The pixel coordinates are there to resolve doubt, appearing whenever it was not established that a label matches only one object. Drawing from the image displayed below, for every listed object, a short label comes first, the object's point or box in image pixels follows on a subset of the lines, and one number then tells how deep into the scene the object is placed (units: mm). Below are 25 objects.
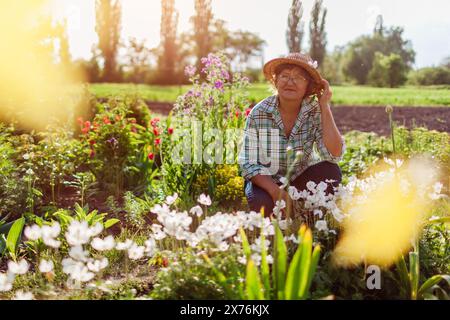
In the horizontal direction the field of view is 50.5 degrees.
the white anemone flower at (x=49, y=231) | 1955
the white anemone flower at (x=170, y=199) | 2322
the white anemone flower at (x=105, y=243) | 1967
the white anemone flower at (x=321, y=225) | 2334
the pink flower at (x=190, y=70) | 4219
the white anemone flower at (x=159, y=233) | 2202
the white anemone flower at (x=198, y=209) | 2255
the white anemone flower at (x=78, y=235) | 1905
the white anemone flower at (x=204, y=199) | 2327
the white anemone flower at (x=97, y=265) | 1976
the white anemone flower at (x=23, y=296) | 1882
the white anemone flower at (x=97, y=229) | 2023
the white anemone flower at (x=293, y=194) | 2551
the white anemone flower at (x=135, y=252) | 2085
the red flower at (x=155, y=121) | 4830
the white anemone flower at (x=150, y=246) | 2098
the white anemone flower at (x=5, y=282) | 1922
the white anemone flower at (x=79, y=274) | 1889
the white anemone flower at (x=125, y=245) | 2082
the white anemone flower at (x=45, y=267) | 1923
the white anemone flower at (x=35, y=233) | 1986
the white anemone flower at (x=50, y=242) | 1942
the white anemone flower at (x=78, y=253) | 1894
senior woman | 3352
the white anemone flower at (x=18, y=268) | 1913
